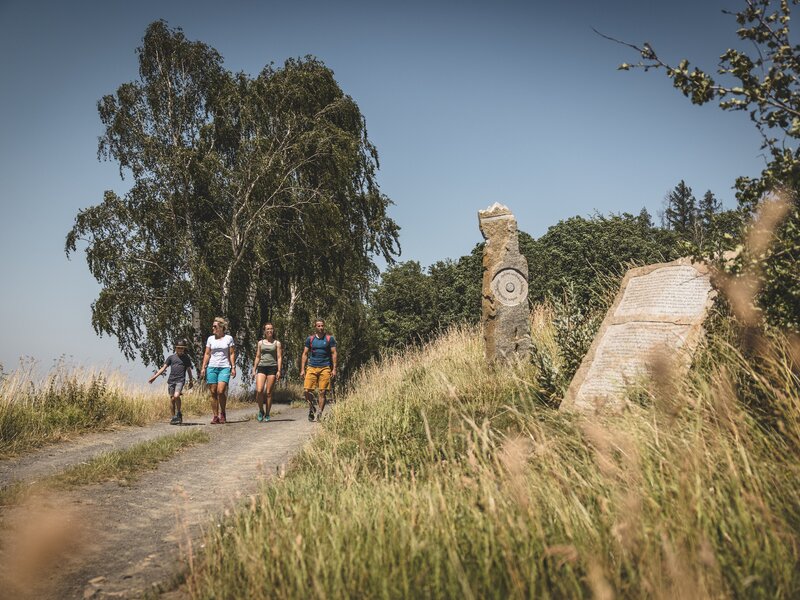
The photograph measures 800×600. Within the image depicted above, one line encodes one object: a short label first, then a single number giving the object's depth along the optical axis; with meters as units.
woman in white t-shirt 10.02
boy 10.26
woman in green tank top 10.81
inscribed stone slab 5.48
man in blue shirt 10.51
